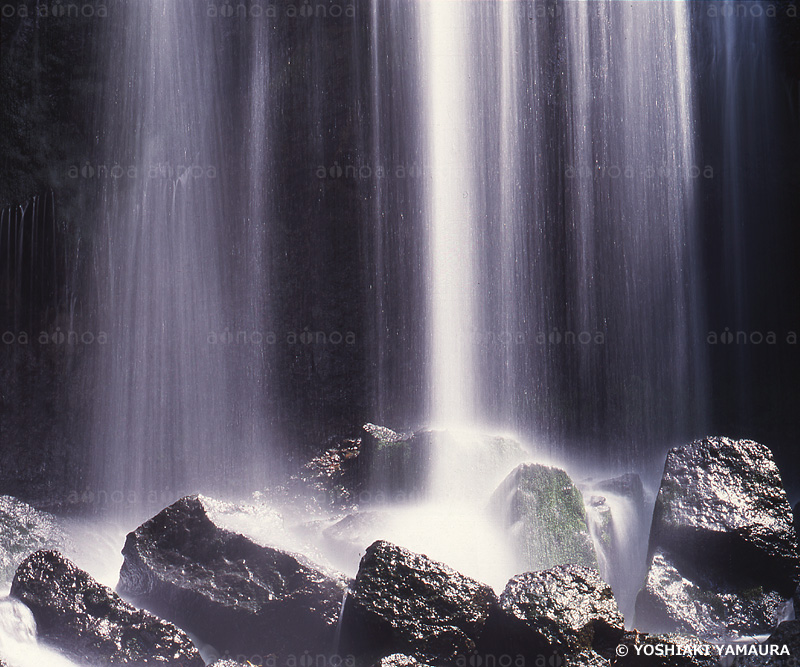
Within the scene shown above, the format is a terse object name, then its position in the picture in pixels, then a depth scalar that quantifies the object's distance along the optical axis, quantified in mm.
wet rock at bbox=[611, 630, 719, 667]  3963
